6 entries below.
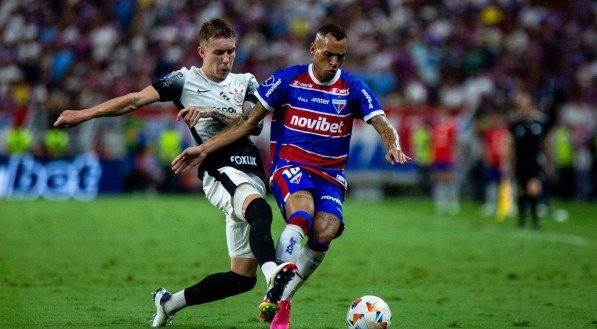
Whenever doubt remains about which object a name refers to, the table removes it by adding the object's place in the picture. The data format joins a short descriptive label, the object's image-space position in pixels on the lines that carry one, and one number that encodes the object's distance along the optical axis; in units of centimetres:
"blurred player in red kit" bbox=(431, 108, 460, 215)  5309
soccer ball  1564
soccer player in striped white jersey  1617
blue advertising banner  5369
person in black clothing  4022
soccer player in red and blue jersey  1616
